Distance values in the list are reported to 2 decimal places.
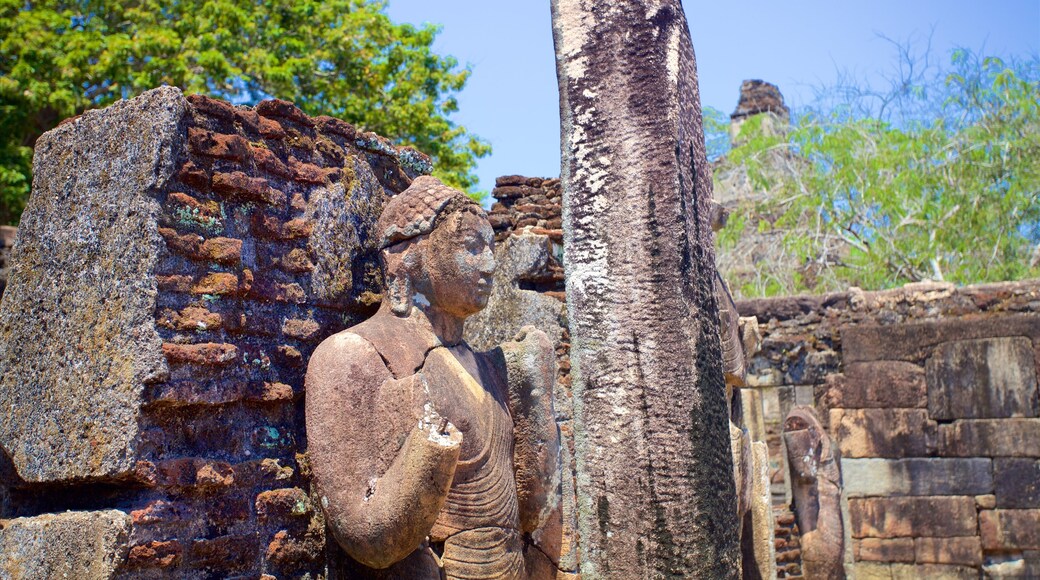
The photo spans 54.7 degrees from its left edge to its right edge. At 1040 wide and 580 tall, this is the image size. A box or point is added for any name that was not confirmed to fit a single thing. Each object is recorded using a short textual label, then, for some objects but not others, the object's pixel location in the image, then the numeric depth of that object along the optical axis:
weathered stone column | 2.29
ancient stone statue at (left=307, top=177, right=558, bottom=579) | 3.15
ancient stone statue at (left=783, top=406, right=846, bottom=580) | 6.58
